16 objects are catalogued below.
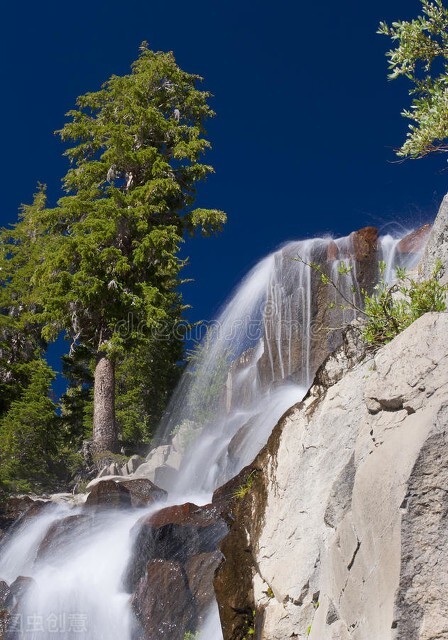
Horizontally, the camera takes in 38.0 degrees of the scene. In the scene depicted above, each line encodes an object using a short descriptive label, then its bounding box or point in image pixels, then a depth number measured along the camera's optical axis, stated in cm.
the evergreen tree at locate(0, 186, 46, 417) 2402
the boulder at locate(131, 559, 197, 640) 834
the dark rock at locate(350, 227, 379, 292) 1808
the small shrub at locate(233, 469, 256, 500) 723
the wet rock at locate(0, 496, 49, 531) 1363
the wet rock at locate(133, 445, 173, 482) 1711
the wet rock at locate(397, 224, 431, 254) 1814
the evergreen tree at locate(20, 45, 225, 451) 1888
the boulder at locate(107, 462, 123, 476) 1741
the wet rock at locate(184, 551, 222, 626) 834
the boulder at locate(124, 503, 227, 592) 934
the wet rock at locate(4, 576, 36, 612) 985
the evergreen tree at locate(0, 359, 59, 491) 1978
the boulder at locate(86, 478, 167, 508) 1264
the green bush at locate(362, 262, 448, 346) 549
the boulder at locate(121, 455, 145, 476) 1782
